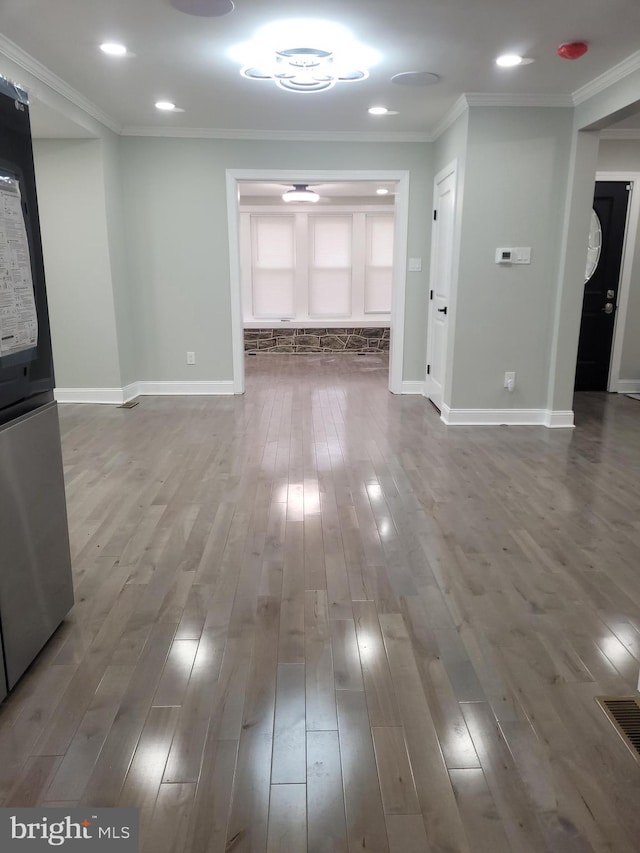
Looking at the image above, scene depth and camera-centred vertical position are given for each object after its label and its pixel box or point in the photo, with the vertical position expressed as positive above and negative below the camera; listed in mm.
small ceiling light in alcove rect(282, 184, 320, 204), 8359 +1193
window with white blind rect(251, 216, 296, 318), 9938 +231
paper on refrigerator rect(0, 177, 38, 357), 1650 -4
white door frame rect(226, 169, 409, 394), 5789 +426
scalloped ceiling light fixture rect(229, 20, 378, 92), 3338 +1379
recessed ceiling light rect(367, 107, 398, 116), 4922 +1410
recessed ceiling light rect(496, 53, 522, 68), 3668 +1380
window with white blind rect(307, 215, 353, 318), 9953 +252
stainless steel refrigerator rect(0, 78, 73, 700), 1688 -446
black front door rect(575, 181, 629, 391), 6129 -136
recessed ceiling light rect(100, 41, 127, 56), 3537 +1387
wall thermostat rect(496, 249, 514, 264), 4844 +201
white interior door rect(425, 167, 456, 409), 5254 -5
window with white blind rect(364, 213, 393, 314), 9953 +288
